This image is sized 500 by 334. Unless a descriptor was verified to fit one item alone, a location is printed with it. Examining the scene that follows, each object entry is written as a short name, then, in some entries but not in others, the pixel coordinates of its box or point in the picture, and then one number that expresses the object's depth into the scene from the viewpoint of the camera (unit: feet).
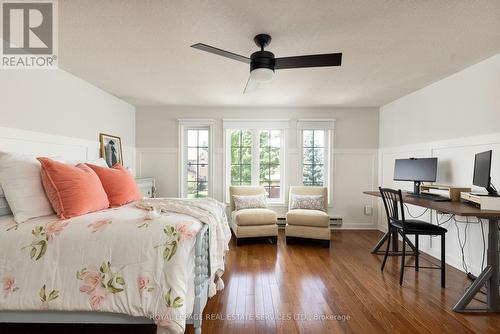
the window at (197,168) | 15.43
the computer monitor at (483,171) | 7.15
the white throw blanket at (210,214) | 6.15
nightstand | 12.80
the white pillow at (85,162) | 7.44
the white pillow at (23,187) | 5.45
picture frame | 11.68
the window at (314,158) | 15.35
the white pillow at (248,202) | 13.08
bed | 4.75
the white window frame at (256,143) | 14.98
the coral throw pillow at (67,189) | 5.64
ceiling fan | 6.07
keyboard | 8.46
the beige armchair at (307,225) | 11.82
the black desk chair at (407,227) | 7.95
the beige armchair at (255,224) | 11.97
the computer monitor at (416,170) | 9.95
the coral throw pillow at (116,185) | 7.23
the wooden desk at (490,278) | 6.50
